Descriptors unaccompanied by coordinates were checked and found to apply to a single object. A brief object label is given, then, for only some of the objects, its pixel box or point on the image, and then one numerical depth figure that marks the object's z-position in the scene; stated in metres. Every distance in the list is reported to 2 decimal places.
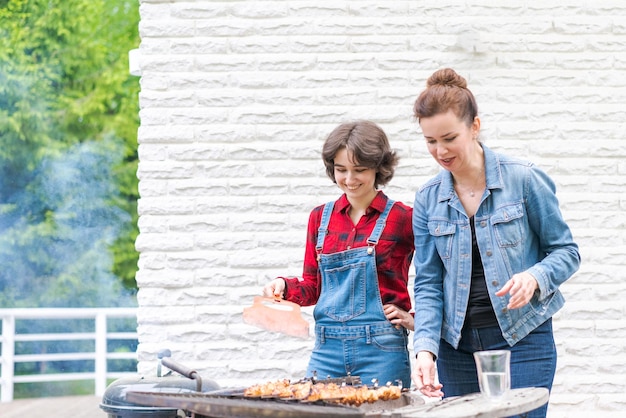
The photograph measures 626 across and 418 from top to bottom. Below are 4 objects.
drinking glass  4.76
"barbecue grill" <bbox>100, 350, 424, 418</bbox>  4.72
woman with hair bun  5.15
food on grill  4.88
